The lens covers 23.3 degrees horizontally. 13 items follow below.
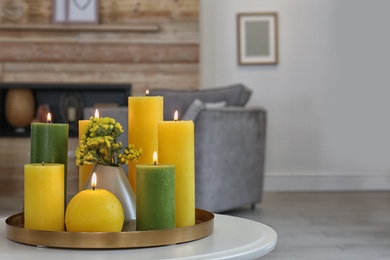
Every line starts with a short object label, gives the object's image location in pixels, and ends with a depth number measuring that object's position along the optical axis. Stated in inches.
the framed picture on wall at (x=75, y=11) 280.4
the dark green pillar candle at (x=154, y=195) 66.2
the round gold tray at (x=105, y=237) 63.2
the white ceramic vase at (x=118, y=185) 70.1
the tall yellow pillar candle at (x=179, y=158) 69.1
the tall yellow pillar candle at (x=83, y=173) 75.1
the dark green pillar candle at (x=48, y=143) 70.9
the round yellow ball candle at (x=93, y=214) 65.5
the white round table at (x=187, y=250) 61.2
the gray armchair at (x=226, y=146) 203.1
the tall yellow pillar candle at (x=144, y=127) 72.8
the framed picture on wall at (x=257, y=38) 291.5
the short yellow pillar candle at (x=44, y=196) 66.9
